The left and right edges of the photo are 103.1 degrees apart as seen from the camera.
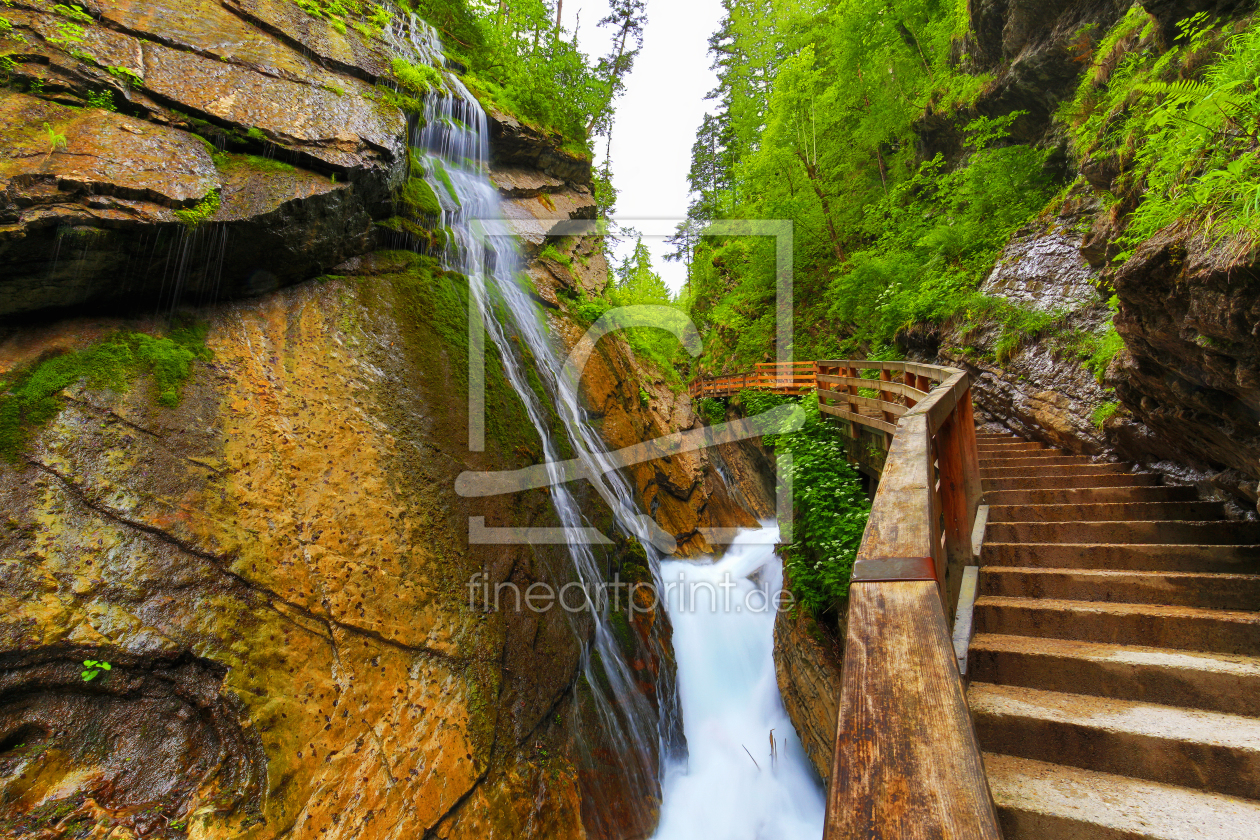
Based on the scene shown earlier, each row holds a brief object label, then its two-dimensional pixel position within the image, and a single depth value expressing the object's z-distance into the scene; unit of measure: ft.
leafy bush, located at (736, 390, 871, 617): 20.65
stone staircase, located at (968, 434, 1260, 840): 5.69
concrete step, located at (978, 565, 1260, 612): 9.31
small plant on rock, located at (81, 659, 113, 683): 10.57
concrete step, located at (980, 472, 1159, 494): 16.03
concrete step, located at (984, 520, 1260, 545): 11.83
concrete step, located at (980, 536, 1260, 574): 10.60
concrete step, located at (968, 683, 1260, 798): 5.96
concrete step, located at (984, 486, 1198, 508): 14.71
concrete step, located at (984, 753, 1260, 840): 5.29
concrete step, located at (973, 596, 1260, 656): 8.23
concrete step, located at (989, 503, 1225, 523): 13.28
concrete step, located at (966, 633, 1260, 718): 7.12
